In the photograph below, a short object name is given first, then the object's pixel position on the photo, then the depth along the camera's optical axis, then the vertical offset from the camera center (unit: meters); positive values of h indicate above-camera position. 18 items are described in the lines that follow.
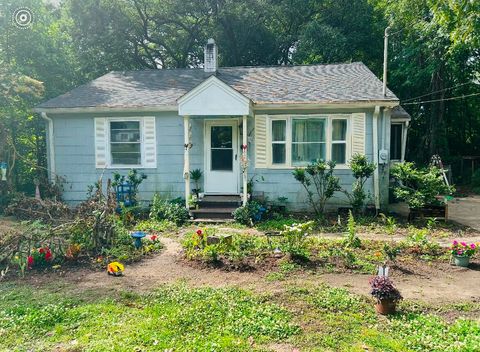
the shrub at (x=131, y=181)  9.81 -0.56
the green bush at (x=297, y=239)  5.62 -1.28
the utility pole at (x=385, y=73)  9.11 +2.41
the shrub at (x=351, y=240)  6.34 -1.42
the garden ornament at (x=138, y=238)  6.17 -1.36
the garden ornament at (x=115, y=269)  5.12 -1.57
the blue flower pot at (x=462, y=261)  5.46 -1.53
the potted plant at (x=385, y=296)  3.84 -1.47
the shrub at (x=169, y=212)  8.87 -1.30
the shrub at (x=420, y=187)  8.50 -0.60
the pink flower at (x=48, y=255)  5.45 -1.47
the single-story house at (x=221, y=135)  9.45 +0.77
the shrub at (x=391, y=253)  5.54 -1.43
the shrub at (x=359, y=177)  8.81 -0.37
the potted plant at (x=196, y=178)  10.02 -0.47
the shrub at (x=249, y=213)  8.73 -1.30
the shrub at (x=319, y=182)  9.00 -0.52
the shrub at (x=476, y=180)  16.64 -0.81
